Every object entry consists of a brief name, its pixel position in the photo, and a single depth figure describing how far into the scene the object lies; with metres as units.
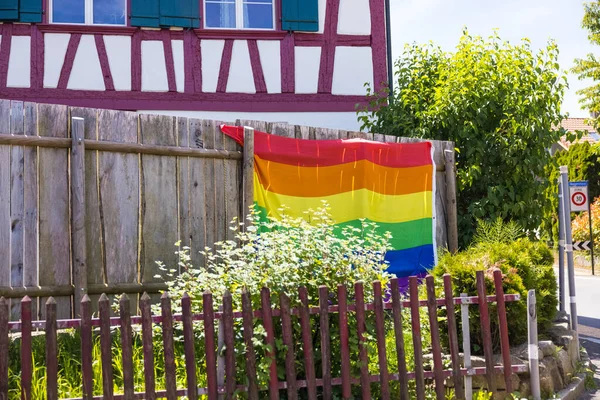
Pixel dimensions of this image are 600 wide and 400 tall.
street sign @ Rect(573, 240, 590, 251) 10.95
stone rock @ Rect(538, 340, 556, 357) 6.44
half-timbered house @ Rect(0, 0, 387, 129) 11.96
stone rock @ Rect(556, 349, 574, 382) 6.55
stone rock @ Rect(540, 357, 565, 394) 6.11
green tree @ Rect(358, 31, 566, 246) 9.62
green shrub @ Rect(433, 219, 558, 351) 6.46
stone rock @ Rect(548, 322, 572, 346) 7.24
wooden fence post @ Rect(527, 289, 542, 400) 5.90
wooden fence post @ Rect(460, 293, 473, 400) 5.63
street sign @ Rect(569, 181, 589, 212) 9.20
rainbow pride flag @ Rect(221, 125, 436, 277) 7.71
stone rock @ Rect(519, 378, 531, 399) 5.95
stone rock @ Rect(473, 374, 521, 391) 5.85
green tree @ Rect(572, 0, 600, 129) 28.78
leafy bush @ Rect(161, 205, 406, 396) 4.95
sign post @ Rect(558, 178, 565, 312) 8.13
